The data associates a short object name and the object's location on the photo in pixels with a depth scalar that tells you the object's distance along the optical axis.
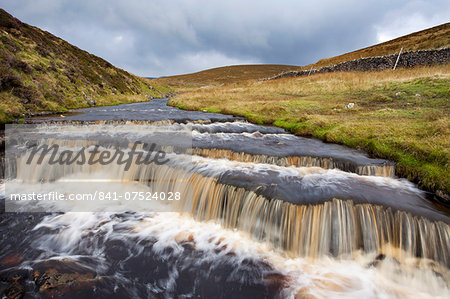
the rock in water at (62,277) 3.76
